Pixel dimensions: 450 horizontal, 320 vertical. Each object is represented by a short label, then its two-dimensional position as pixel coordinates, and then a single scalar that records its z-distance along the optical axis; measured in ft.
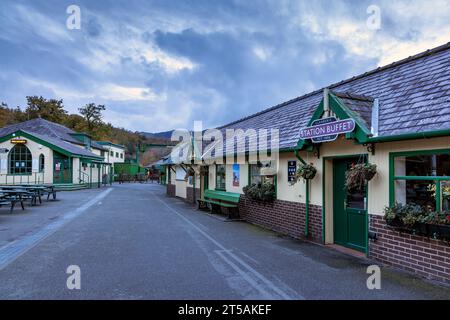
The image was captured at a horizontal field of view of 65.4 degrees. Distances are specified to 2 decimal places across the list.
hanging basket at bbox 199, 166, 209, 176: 60.90
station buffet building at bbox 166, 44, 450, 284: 19.16
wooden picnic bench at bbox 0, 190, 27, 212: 43.66
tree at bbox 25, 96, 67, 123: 180.65
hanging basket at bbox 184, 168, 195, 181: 66.59
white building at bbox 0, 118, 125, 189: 95.91
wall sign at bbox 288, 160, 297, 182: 32.71
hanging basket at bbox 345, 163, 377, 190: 22.24
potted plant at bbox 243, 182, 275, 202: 36.24
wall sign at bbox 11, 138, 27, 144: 95.44
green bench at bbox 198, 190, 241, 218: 43.89
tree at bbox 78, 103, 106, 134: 210.79
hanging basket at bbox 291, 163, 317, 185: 28.86
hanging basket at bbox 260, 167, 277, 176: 35.65
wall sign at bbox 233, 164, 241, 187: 46.32
